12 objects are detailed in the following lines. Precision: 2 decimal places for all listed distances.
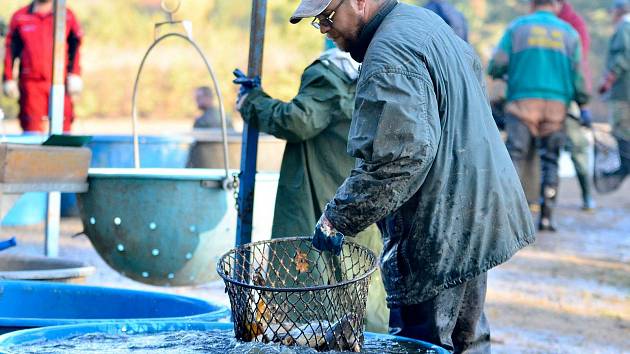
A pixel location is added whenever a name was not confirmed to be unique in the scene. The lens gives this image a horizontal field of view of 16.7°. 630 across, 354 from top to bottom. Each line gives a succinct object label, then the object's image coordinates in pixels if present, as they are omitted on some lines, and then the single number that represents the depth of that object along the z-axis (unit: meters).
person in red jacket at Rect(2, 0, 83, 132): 21.13
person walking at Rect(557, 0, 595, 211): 23.14
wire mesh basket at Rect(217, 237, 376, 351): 6.26
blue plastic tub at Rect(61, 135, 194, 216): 17.05
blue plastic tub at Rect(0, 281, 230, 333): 8.65
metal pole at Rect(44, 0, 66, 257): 12.09
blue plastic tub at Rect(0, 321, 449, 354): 6.55
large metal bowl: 10.66
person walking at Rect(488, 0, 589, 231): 20.42
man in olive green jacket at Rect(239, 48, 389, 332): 9.41
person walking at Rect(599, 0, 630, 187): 24.47
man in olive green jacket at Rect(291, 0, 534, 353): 6.55
